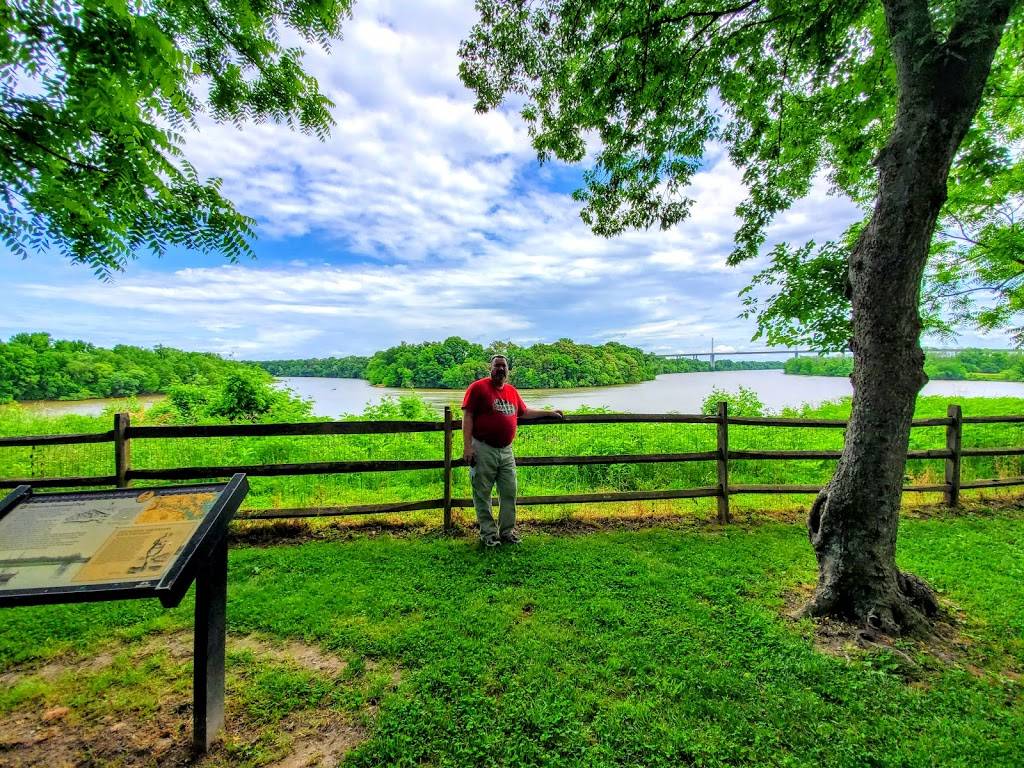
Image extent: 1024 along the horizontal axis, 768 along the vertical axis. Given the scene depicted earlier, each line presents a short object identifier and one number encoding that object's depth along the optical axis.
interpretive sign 1.73
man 4.56
